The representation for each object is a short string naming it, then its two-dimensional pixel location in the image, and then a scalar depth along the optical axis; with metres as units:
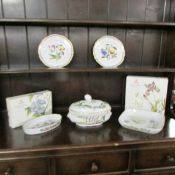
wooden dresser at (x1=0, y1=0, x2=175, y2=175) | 0.98
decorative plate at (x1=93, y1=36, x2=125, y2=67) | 1.30
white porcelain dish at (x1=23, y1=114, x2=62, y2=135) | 1.08
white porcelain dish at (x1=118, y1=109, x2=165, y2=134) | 1.12
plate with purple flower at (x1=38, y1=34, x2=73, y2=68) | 1.23
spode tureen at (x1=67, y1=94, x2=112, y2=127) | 1.14
